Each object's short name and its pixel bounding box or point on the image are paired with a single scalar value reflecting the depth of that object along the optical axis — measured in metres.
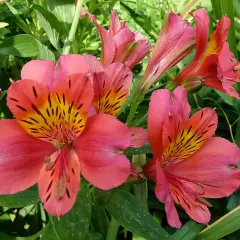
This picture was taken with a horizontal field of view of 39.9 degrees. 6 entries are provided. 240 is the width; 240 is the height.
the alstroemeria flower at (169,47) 0.18
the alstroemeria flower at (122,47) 0.17
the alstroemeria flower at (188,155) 0.15
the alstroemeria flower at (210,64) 0.18
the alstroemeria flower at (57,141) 0.14
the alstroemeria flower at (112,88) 0.15
